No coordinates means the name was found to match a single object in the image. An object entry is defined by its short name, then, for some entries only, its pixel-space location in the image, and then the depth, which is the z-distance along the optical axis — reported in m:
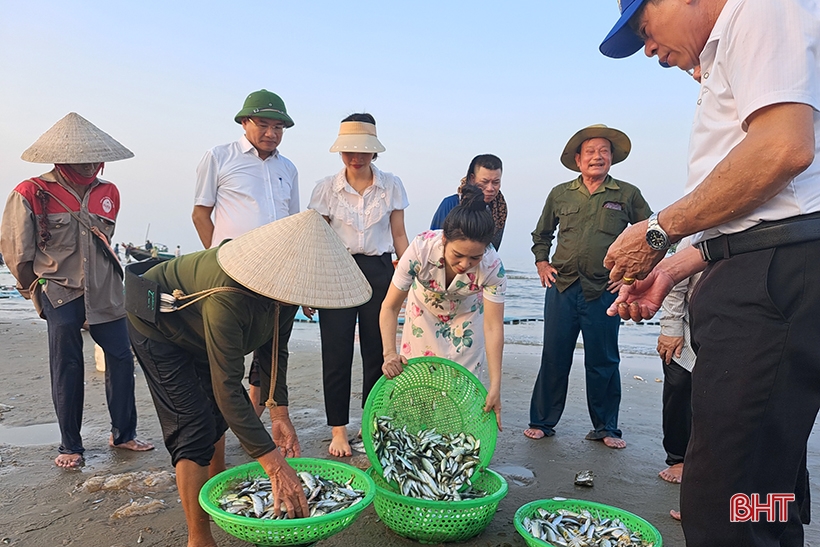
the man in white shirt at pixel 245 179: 4.79
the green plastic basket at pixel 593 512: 2.92
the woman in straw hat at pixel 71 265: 4.44
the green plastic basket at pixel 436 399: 3.89
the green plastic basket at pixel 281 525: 2.42
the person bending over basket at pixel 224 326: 2.68
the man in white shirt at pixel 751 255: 1.75
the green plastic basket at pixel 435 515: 3.09
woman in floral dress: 3.78
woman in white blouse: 4.77
